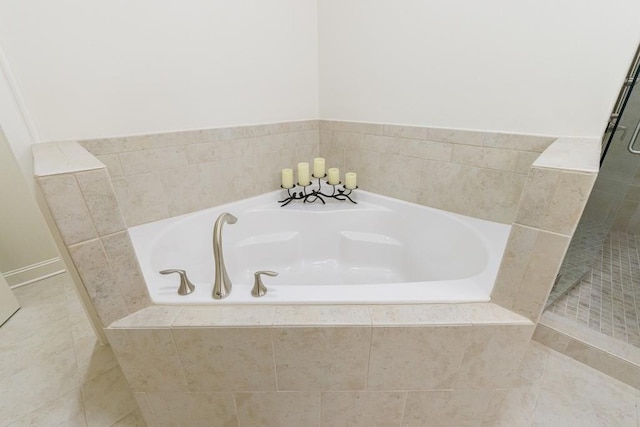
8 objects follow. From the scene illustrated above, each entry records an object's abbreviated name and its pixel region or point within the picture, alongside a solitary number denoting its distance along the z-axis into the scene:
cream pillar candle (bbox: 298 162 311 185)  1.67
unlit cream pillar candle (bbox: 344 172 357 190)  1.67
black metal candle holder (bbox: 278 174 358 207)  1.71
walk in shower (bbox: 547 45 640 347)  1.32
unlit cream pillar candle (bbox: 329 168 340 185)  1.72
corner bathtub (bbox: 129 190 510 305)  1.23
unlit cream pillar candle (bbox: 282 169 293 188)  1.66
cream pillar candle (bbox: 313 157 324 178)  1.71
